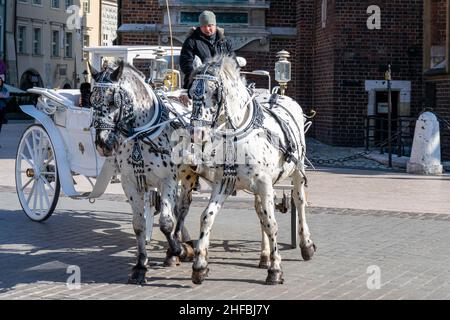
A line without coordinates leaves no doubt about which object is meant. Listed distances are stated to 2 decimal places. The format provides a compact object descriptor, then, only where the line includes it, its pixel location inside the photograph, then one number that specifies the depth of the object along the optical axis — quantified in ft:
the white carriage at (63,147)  35.22
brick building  77.61
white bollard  60.95
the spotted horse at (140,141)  27.07
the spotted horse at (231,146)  25.62
